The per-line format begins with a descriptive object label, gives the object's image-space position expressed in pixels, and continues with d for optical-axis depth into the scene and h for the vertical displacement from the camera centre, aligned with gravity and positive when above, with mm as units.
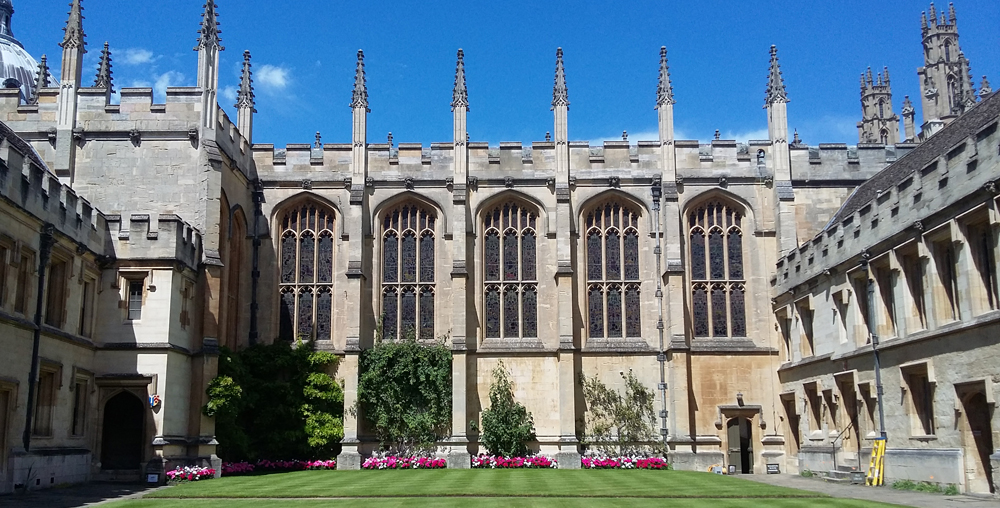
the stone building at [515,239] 24922 +5266
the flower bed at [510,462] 26938 -1601
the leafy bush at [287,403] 26562 +193
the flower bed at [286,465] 26453 -1601
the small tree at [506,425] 27203 -530
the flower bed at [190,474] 21672 -1511
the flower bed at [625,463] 26969 -1664
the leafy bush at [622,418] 27594 -356
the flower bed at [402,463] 26812 -1586
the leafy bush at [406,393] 27344 +458
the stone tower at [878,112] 37531 +12169
